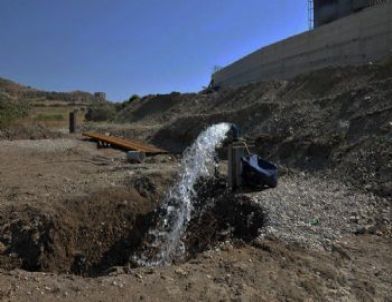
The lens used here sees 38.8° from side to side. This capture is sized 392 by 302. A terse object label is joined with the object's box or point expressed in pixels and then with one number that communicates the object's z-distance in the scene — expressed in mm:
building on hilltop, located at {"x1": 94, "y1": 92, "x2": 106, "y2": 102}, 113988
